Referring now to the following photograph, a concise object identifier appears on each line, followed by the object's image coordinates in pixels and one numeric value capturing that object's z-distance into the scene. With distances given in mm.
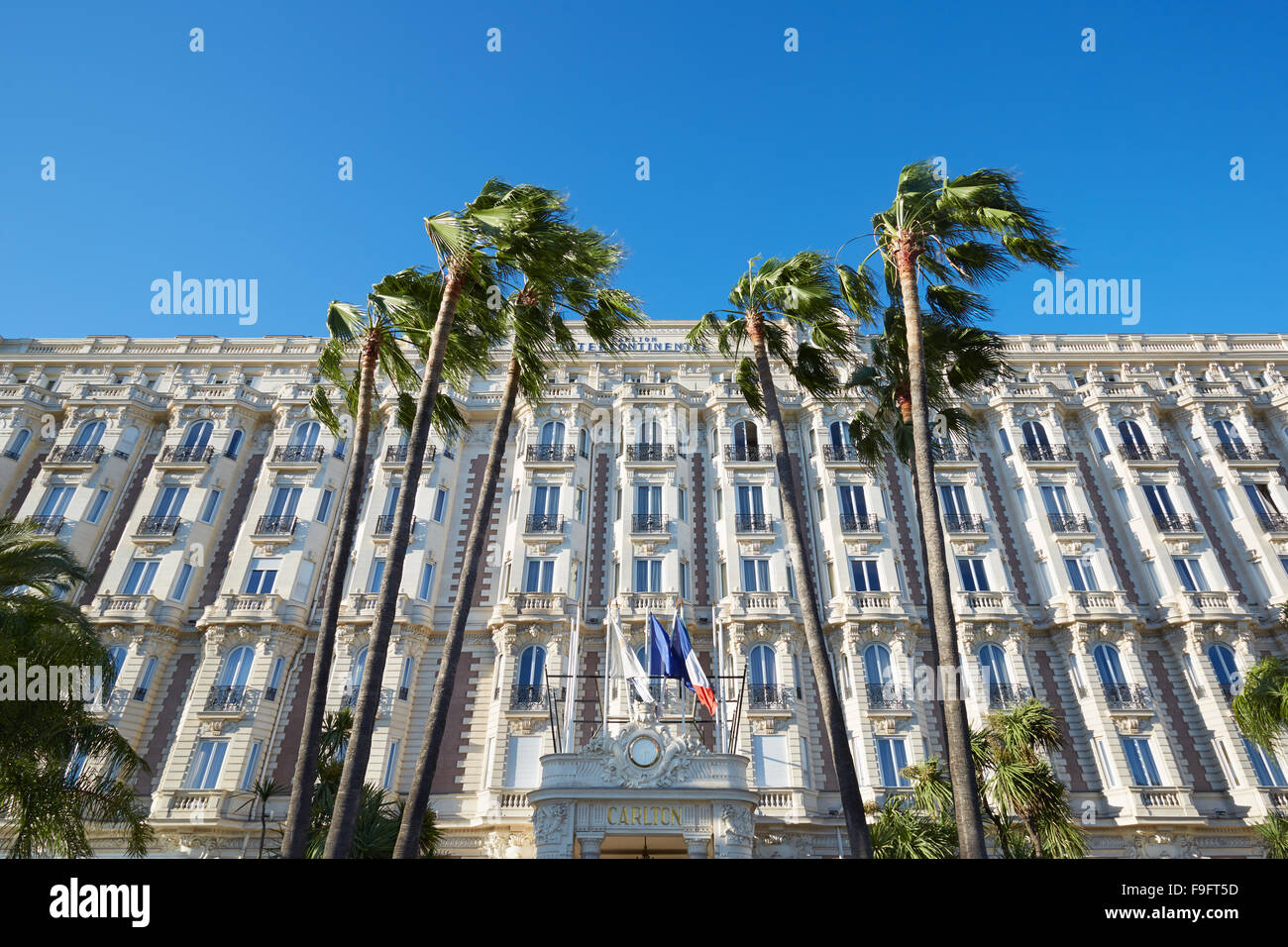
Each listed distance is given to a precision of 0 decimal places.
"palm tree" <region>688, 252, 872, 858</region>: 17344
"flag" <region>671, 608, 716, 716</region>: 22344
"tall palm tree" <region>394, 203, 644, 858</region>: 17719
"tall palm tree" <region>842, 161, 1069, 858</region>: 15727
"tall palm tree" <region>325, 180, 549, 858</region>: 14594
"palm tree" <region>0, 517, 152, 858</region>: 14094
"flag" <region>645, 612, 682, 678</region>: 22875
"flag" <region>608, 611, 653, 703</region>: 23197
